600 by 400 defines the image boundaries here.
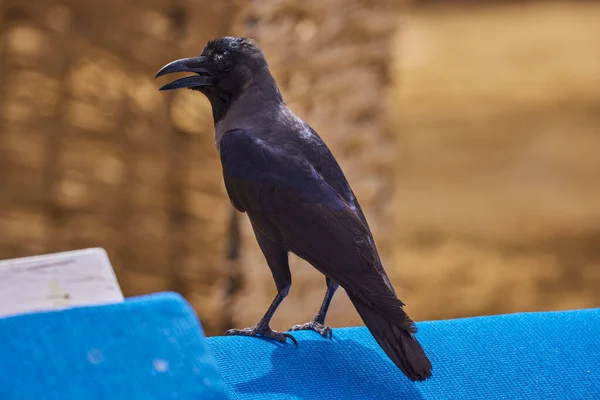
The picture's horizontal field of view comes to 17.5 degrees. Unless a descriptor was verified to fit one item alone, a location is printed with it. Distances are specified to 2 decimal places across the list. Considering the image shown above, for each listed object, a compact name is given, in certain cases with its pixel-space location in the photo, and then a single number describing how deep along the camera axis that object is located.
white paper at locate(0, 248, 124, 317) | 4.25
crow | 3.97
